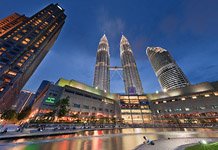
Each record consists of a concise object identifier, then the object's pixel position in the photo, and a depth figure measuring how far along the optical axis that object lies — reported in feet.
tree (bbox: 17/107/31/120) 191.01
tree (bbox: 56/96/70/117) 141.49
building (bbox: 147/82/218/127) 182.29
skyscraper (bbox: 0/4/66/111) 159.12
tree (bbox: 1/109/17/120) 152.72
